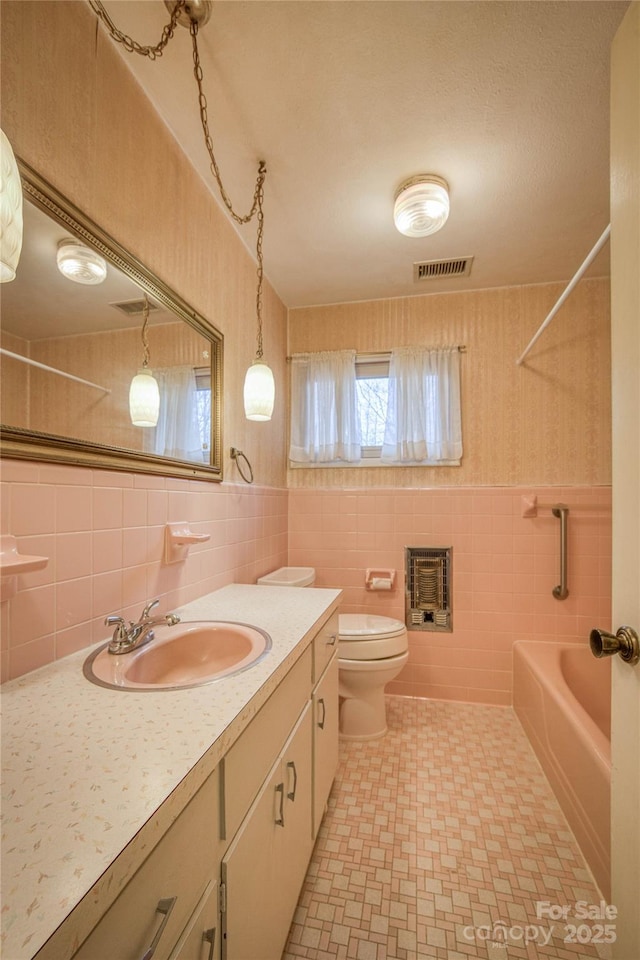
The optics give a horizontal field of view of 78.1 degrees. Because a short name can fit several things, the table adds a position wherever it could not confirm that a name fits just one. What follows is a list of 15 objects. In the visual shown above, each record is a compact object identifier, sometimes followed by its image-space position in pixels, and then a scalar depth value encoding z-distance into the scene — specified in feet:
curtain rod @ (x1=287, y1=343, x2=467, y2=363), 8.16
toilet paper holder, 7.73
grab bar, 7.15
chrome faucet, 3.04
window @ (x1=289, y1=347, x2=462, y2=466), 7.79
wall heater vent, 7.73
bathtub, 3.99
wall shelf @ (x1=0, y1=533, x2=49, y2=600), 2.27
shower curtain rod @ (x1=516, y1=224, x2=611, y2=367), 4.13
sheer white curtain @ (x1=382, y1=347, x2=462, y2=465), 7.75
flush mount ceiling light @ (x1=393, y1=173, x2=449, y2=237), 5.10
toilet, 6.08
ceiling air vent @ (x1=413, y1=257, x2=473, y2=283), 6.97
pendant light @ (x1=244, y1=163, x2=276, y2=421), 5.06
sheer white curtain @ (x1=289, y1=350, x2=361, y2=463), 8.16
